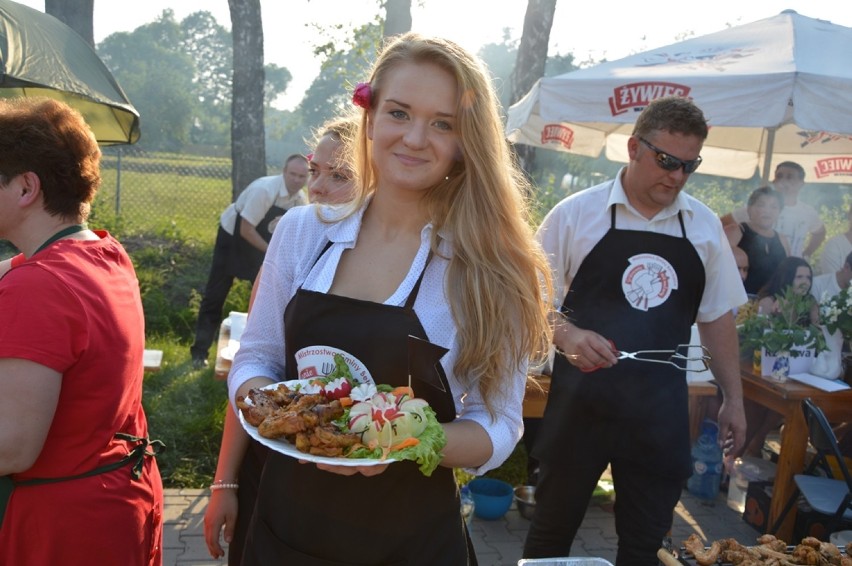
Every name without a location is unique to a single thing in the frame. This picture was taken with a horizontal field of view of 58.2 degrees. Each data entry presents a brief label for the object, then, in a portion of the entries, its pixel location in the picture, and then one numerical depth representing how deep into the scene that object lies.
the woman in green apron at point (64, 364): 1.84
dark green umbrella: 3.87
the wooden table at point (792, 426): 4.57
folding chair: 4.03
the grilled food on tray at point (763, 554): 2.58
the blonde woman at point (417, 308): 1.81
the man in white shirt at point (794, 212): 7.49
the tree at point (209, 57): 79.38
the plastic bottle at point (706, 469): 5.38
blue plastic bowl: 4.68
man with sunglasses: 3.06
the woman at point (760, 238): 6.53
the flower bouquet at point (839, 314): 4.82
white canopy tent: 5.07
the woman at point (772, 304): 5.82
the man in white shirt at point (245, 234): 7.12
